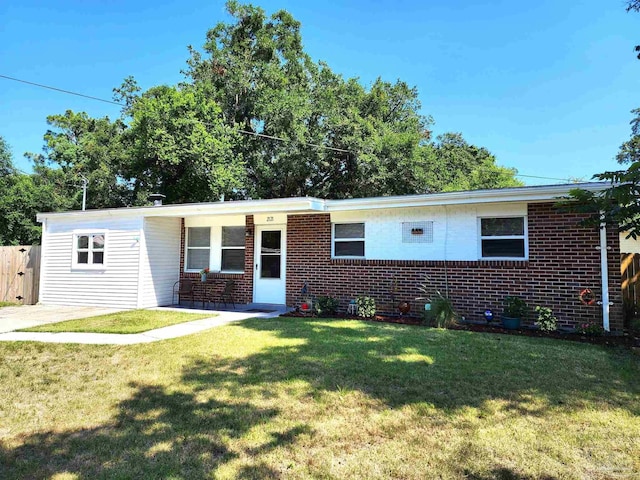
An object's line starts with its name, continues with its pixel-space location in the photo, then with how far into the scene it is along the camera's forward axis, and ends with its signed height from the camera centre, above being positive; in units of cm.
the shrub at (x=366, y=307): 889 -110
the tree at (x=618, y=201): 457 +81
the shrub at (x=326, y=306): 927 -113
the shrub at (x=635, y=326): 712 -115
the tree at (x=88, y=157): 2172 +590
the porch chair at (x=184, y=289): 1137 -98
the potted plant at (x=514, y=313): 763 -101
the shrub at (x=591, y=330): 684 -119
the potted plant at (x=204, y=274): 1159 -52
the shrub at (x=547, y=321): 730 -111
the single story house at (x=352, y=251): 767 +19
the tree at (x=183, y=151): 1831 +517
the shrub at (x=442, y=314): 779 -109
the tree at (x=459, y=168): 2069 +602
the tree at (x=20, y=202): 2056 +283
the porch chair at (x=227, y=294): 1103 -106
